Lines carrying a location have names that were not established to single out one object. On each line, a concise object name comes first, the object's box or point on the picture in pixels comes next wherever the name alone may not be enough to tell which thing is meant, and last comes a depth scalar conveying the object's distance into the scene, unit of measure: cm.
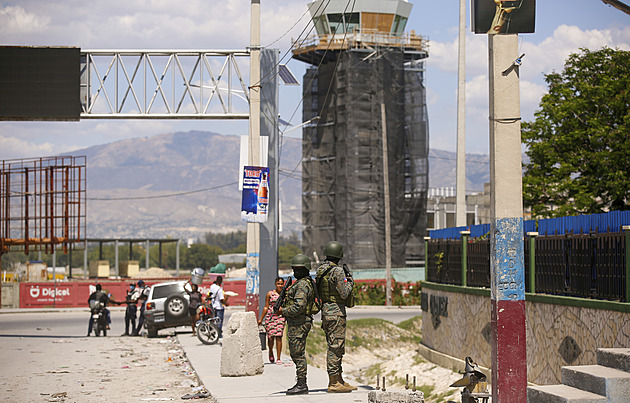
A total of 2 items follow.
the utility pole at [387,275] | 4931
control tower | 7506
